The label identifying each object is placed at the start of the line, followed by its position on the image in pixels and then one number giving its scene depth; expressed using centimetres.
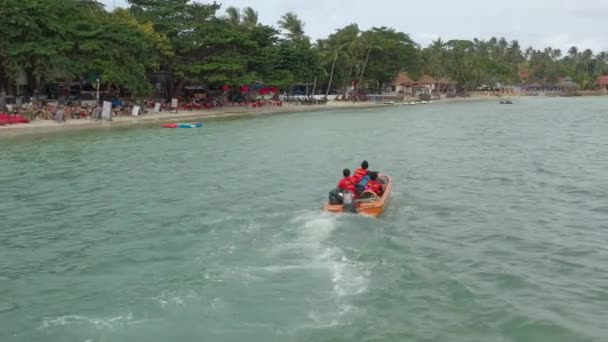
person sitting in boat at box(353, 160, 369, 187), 1395
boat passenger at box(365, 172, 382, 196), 1391
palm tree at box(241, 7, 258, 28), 6262
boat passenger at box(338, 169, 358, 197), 1338
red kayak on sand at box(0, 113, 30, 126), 3154
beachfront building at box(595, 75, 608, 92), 12919
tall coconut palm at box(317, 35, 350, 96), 7106
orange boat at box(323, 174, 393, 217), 1296
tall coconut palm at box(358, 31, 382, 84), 7519
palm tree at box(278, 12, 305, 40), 6681
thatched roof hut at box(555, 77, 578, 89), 12850
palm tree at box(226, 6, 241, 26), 6172
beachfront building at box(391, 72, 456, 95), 9388
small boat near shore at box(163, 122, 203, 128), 3650
